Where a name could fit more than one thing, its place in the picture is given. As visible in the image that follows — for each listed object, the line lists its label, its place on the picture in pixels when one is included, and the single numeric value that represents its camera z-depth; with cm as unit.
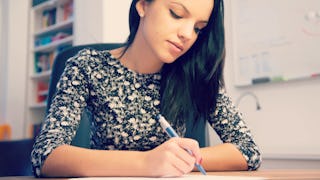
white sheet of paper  58
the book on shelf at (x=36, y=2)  411
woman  92
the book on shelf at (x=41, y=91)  402
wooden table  60
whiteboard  205
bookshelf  393
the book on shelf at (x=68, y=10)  384
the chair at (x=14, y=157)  157
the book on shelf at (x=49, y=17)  408
